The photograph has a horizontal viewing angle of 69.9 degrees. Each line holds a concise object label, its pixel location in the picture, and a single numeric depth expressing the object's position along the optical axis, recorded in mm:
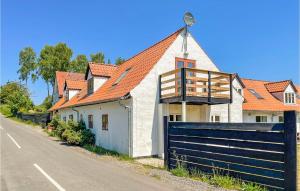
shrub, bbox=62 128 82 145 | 14387
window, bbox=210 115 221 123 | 13798
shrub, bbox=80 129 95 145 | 14657
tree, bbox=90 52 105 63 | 58911
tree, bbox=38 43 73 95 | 48482
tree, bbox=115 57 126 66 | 60358
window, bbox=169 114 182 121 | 12214
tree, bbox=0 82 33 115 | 47035
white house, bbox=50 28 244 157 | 11204
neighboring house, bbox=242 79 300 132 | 18439
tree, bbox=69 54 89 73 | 50836
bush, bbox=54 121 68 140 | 15879
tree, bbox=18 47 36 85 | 54213
